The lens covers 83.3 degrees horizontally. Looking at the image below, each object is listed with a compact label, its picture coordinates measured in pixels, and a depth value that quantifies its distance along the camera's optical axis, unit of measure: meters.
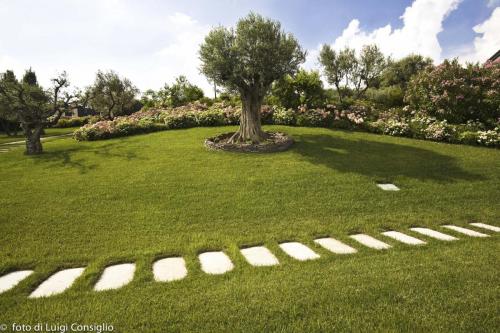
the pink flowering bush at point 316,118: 21.38
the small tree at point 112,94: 36.09
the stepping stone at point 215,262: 5.11
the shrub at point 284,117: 22.05
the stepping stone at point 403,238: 6.20
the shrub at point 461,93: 18.74
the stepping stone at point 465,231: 6.57
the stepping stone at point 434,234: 6.41
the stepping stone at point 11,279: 4.66
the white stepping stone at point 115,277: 4.65
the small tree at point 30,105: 16.29
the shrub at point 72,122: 39.94
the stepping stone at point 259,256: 5.36
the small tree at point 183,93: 36.53
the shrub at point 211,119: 22.55
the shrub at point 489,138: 15.19
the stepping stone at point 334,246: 5.82
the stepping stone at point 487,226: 7.01
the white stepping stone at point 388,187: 9.74
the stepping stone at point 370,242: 5.99
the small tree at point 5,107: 16.72
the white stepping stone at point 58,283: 4.47
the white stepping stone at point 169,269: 4.87
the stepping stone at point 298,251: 5.57
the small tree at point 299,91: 25.05
